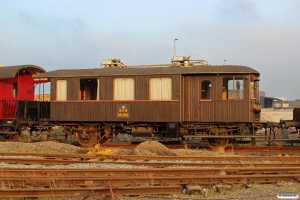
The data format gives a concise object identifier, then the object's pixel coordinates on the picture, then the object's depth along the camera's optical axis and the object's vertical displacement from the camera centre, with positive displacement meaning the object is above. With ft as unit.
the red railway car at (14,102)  56.18 +1.55
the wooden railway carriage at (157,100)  48.85 +1.65
